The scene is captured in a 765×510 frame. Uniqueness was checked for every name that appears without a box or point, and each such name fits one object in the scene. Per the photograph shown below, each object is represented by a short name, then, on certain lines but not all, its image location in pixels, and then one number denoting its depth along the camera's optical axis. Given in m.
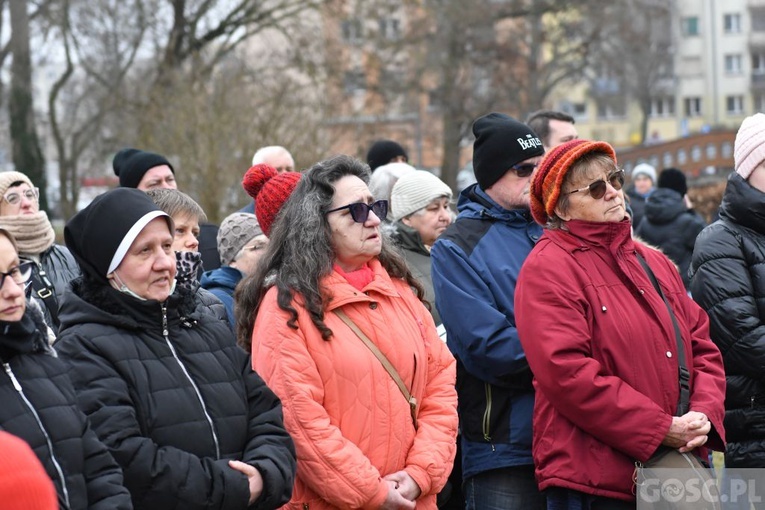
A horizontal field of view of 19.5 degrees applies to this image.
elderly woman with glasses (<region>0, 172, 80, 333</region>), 11.14
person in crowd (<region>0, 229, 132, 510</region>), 6.79
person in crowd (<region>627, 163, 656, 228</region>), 27.58
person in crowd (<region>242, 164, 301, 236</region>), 10.59
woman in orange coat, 8.68
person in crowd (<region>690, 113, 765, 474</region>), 10.67
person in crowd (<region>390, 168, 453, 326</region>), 13.05
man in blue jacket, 9.72
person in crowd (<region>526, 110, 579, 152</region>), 13.66
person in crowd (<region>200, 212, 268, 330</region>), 12.03
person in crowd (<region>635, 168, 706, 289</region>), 22.61
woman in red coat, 8.69
